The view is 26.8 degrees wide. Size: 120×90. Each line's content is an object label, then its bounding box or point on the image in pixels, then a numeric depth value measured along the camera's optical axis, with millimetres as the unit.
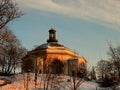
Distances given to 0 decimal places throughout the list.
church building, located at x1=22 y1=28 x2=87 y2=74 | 45397
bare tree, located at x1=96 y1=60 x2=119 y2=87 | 37629
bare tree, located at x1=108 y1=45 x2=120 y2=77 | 38119
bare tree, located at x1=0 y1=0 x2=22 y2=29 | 26079
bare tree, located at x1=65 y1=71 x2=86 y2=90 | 33032
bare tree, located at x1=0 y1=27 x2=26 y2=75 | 43127
